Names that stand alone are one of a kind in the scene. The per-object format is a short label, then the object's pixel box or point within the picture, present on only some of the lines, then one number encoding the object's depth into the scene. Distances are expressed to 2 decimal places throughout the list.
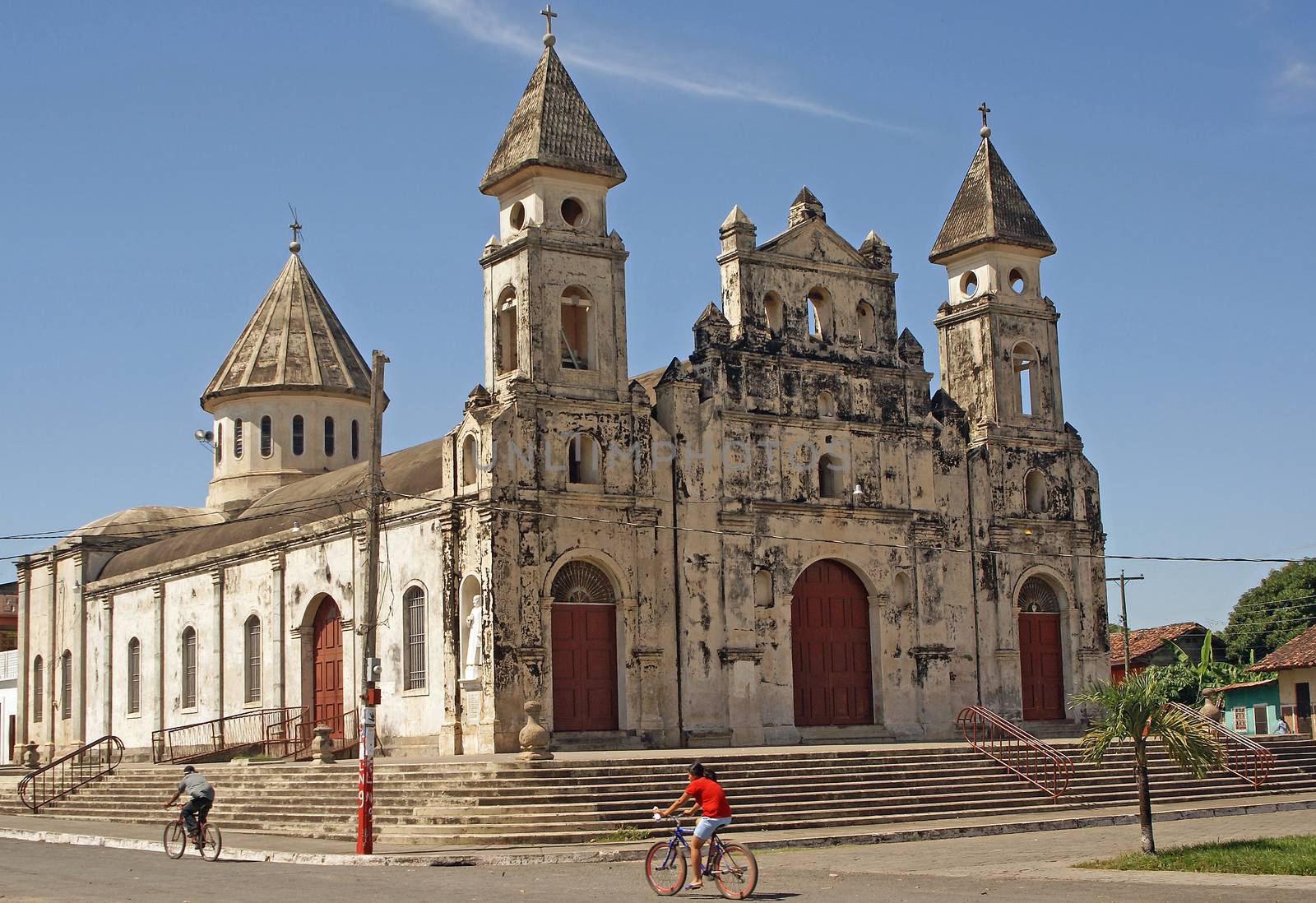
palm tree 22.09
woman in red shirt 17.98
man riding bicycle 23.67
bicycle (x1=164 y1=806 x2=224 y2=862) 23.42
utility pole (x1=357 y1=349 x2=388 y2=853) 22.73
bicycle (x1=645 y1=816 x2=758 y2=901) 17.62
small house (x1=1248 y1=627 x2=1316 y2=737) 49.81
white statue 31.11
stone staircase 24.77
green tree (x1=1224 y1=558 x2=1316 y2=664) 66.81
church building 32.19
